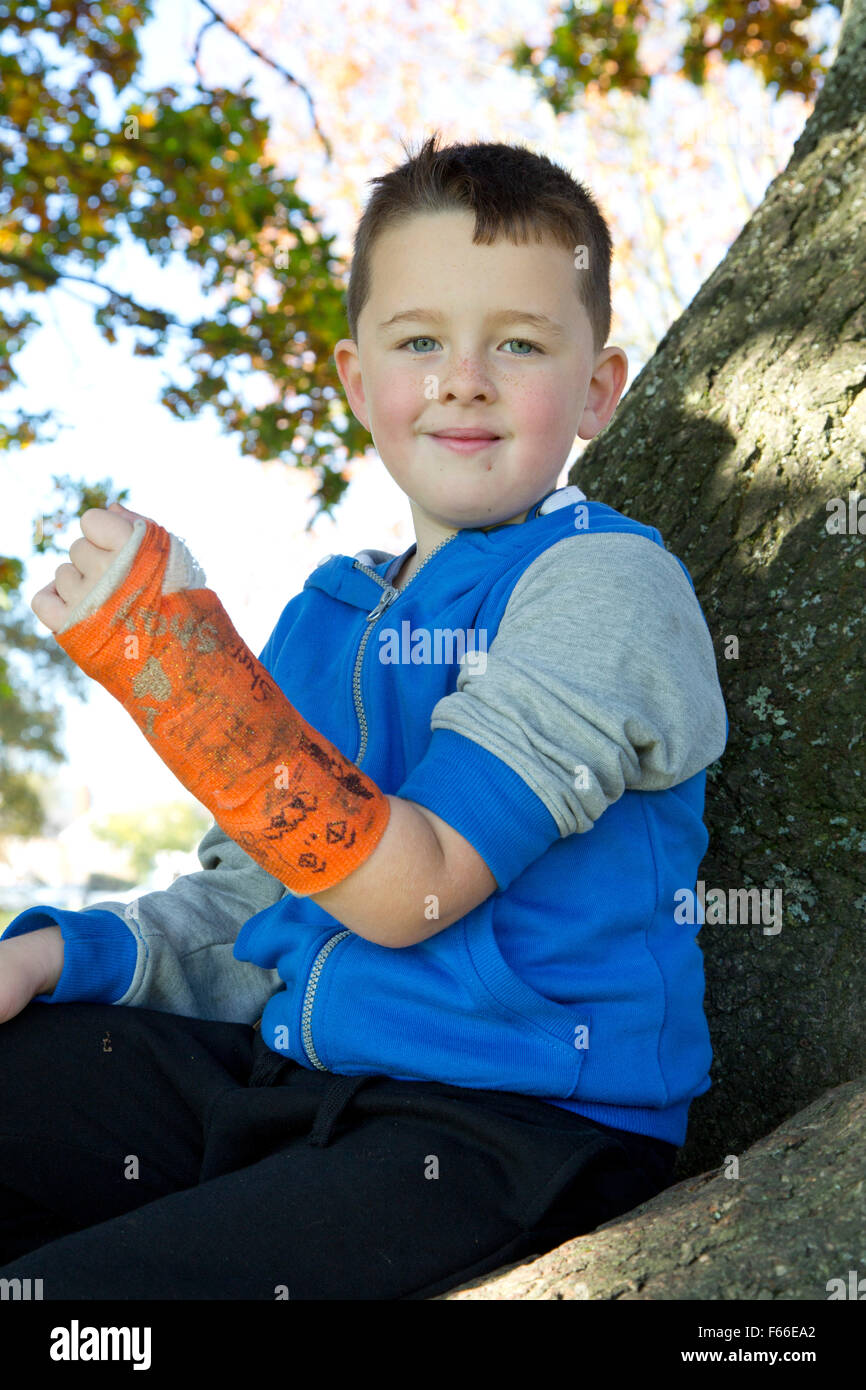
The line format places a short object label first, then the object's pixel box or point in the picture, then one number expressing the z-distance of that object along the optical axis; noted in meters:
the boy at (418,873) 1.15
